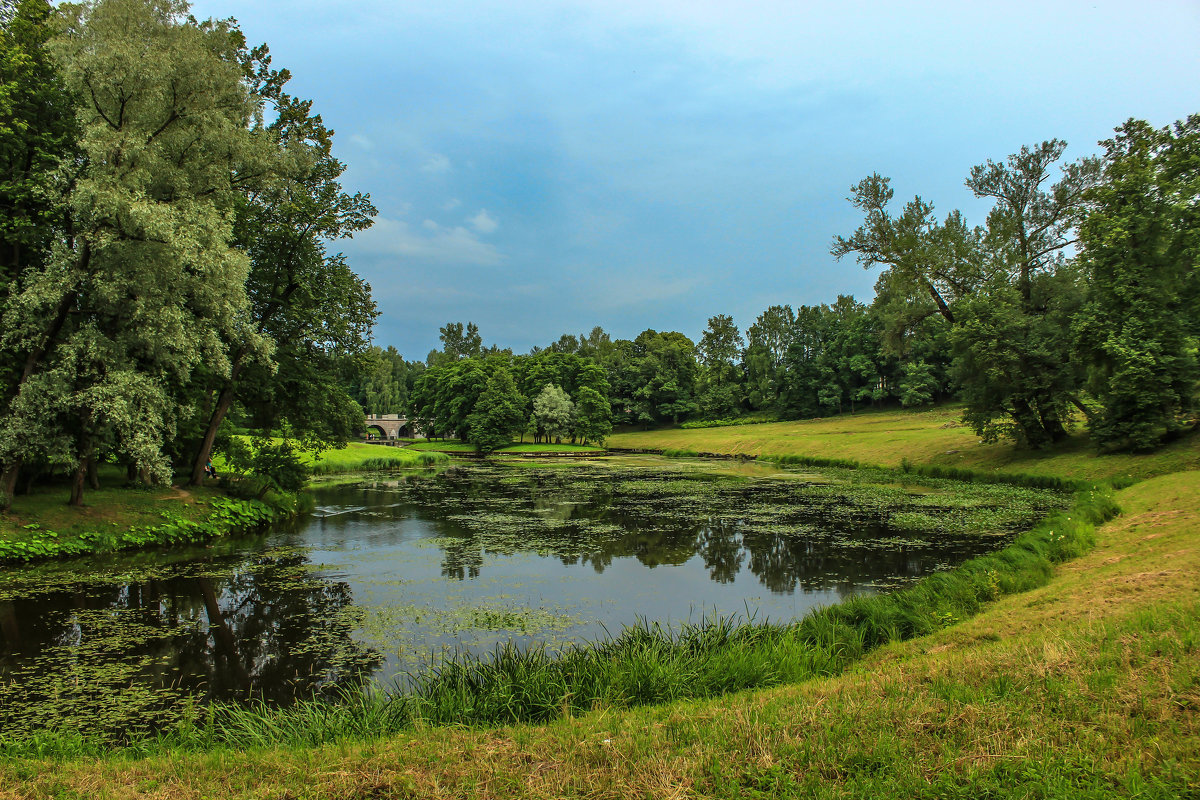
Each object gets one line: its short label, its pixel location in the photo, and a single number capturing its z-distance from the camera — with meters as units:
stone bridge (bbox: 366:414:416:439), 97.91
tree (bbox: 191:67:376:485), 20.30
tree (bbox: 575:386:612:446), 73.06
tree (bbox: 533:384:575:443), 71.38
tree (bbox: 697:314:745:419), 91.25
